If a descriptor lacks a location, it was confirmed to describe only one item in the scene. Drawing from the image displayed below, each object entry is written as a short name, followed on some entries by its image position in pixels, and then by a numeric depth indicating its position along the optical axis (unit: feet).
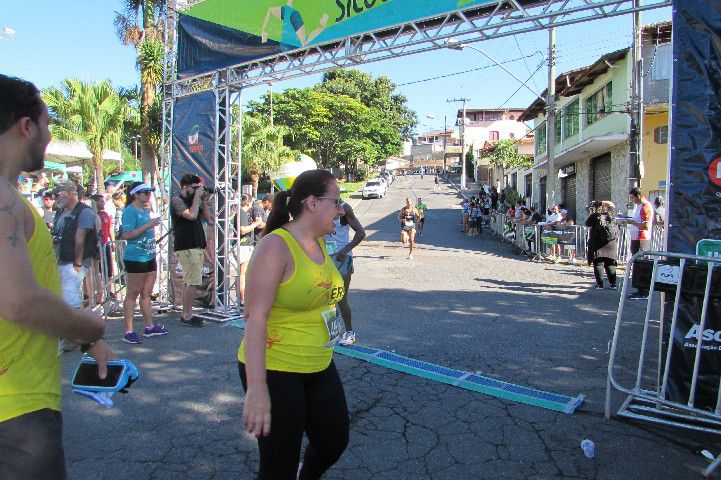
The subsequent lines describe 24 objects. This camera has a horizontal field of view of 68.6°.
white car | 147.74
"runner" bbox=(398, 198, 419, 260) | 50.67
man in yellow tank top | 4.89
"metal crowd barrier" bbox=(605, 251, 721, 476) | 12.26
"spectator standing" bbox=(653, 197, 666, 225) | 35.57
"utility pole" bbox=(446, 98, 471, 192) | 178.81
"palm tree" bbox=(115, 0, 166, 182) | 64.28
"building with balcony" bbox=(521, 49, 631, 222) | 62.75
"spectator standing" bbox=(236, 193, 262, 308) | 26.12
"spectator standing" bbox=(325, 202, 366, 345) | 18.03
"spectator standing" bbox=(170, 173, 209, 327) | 22.67
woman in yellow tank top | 7.24
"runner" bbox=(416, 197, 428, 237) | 70.49
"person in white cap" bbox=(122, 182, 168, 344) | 20.31
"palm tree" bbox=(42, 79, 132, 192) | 66.58
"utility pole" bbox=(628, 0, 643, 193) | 45.96
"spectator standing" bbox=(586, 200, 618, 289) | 31.71
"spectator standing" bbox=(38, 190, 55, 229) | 36.05
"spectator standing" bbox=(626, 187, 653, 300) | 31.37
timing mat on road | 14.05
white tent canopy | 49.65
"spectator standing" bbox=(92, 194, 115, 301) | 27.53
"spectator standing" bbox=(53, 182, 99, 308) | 19.21
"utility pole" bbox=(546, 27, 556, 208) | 62.39
